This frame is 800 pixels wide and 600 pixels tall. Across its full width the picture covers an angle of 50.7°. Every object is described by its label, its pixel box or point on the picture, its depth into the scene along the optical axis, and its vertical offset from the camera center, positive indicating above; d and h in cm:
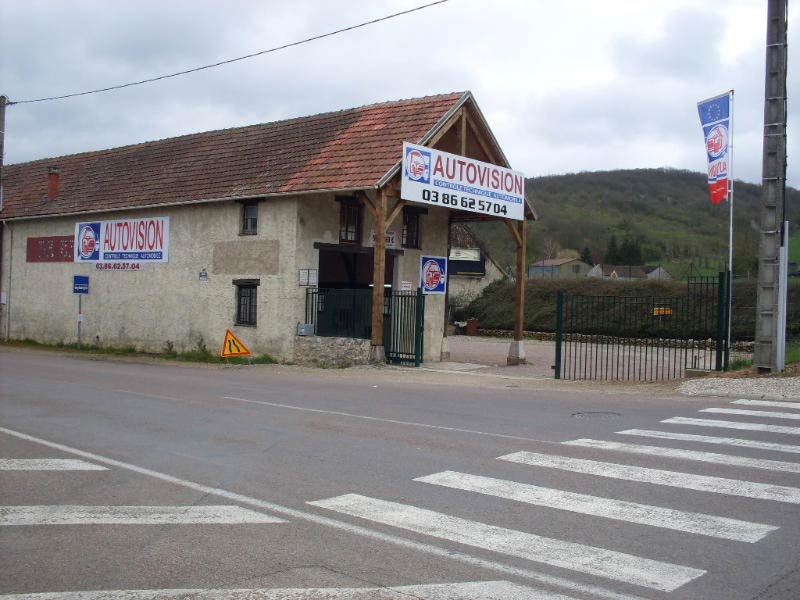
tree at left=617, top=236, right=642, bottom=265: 8662 +687
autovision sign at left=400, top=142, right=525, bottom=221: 2148 +358
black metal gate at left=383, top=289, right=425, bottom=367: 2244 -47
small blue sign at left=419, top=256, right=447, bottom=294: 2616 +124
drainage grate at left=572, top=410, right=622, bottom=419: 1236 -142
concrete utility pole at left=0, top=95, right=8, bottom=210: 2870 +627
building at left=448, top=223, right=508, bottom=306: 4672 +271
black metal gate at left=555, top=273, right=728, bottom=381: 3066 -31
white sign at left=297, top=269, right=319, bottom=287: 2317 +90
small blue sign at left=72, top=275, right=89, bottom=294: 2962 +66
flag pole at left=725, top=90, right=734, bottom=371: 1710 +121
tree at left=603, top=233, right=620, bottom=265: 8844 +694
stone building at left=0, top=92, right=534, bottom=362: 2306 +227
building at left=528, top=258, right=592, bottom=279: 7481 +521
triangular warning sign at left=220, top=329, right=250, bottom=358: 2273 -107
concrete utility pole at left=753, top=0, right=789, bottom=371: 1596 +250
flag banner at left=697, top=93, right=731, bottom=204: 1825 +399
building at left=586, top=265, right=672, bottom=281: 7238 +455
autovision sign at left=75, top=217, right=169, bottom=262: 2750 +218
